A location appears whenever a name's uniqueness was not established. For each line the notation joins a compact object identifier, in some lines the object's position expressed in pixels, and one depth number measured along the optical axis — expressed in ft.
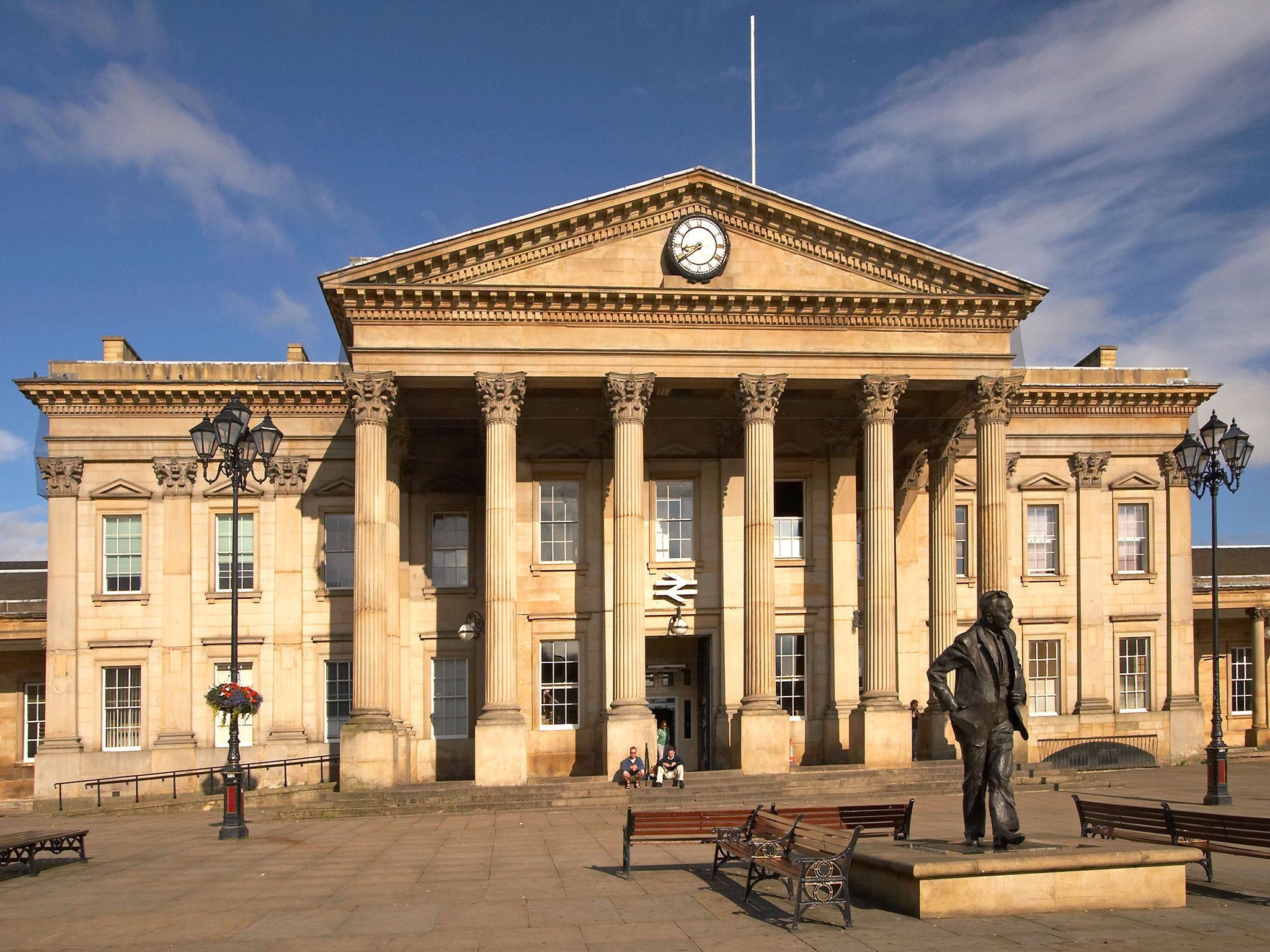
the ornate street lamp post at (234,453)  71.77
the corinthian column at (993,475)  97.25
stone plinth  39.81
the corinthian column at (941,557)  102.78
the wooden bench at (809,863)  40.14
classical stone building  94.53
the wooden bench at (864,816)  49.88
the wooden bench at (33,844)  55.06
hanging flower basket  77.77
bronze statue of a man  43.47
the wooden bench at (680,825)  49.57
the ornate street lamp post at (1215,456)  80.94
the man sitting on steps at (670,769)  87.10
